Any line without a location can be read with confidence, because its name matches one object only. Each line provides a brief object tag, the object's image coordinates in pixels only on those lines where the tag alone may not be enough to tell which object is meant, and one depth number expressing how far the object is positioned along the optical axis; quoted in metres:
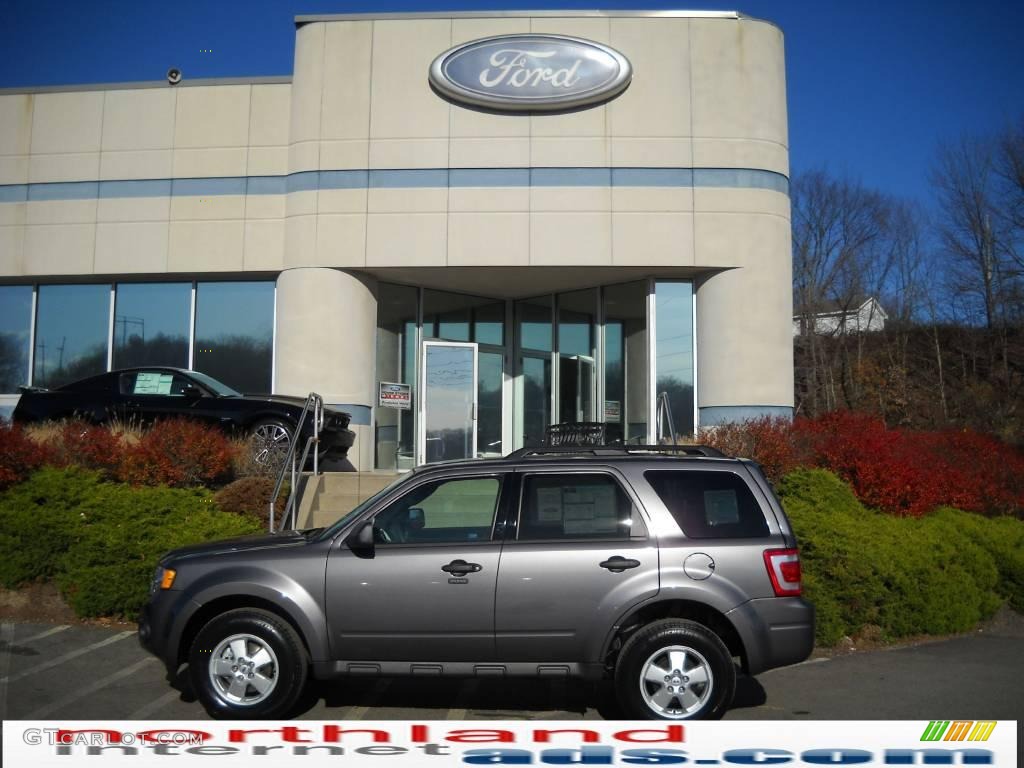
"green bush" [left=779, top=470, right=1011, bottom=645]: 8.63
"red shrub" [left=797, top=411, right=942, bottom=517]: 11.00
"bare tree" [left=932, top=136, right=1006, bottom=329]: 28.98
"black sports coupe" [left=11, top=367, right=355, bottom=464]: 12.82
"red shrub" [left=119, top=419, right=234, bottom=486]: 10.98
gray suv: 5.80
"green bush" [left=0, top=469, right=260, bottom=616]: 8.97
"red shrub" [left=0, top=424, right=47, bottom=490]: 10.28
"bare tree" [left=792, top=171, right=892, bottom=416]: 31.78
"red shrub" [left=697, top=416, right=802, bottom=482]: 11.37
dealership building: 16.08
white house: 33.47
